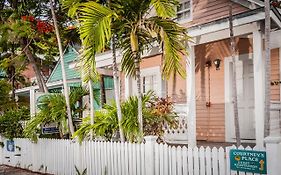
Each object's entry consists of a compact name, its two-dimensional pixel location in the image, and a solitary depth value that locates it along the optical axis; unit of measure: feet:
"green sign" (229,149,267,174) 17.42
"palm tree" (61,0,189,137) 22.00
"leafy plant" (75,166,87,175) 27.61
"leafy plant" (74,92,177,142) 26.16
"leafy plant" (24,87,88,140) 33.01
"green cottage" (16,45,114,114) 62.56
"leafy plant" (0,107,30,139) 40.47
